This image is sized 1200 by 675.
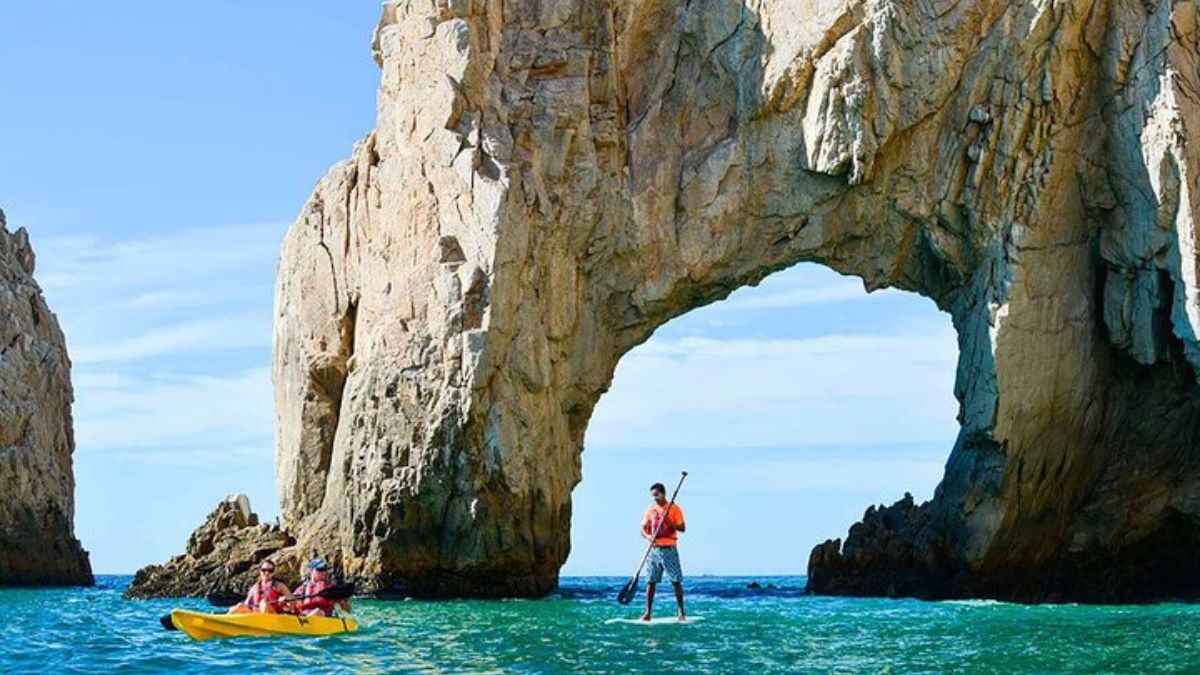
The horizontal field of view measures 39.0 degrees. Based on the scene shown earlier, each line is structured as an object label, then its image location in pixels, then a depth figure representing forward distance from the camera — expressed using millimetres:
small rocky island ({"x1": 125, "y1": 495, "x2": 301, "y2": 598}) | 37500
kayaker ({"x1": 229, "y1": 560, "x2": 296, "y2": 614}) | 24266
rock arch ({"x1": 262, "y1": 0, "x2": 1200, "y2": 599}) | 34688
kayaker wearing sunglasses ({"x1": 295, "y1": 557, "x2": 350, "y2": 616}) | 24656
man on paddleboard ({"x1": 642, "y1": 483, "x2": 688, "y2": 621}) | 25016
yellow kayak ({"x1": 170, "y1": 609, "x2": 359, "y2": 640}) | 23453
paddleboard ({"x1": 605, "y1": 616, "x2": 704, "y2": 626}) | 26406
